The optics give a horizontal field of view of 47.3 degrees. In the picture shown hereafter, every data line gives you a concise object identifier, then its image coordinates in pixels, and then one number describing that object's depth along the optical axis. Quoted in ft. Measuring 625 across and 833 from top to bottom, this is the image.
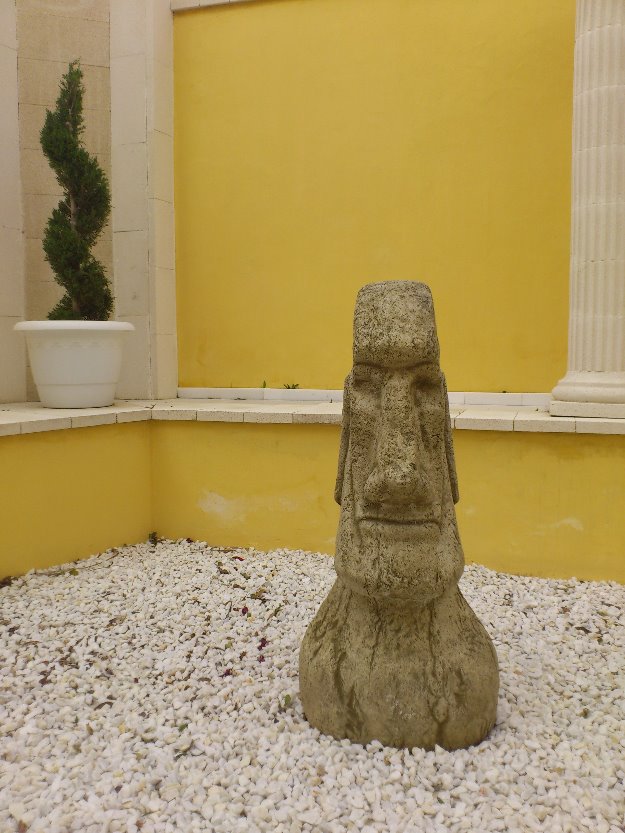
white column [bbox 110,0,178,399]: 18.94
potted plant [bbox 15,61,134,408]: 15.94
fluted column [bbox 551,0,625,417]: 13.88
